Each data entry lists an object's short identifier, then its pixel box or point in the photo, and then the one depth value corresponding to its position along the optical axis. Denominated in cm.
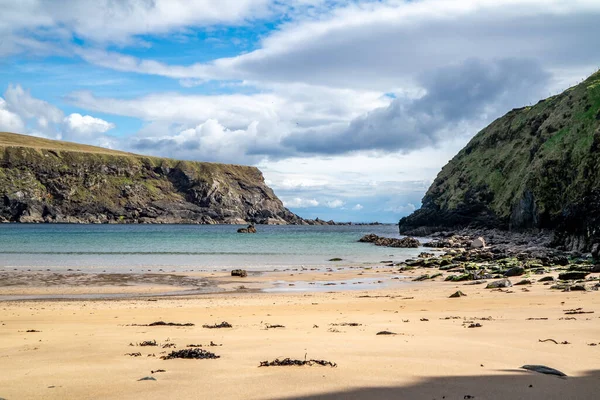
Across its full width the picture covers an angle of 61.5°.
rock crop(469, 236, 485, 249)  5947
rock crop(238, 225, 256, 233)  13026
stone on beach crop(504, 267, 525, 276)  2844
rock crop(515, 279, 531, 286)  2394
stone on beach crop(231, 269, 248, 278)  3536
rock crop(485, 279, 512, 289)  2370
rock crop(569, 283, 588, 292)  1999
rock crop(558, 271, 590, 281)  2488
